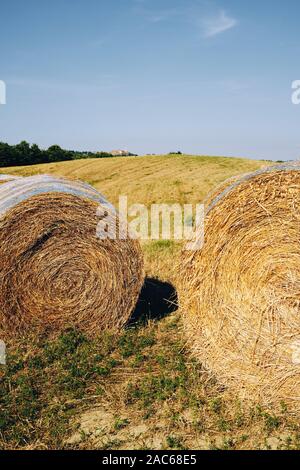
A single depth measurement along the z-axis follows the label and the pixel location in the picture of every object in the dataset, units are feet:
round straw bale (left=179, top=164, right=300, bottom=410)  14.87
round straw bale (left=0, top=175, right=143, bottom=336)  18.71
